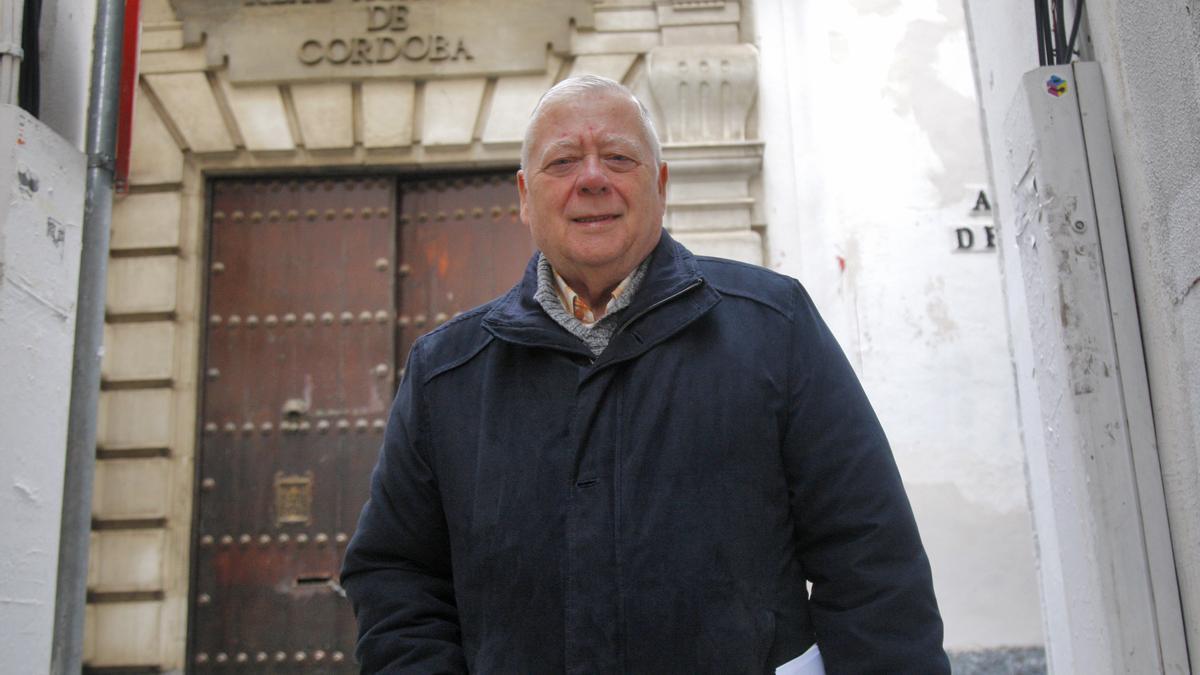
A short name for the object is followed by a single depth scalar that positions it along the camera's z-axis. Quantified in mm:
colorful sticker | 2293
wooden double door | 5098
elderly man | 1532
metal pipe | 3055
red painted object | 3246
